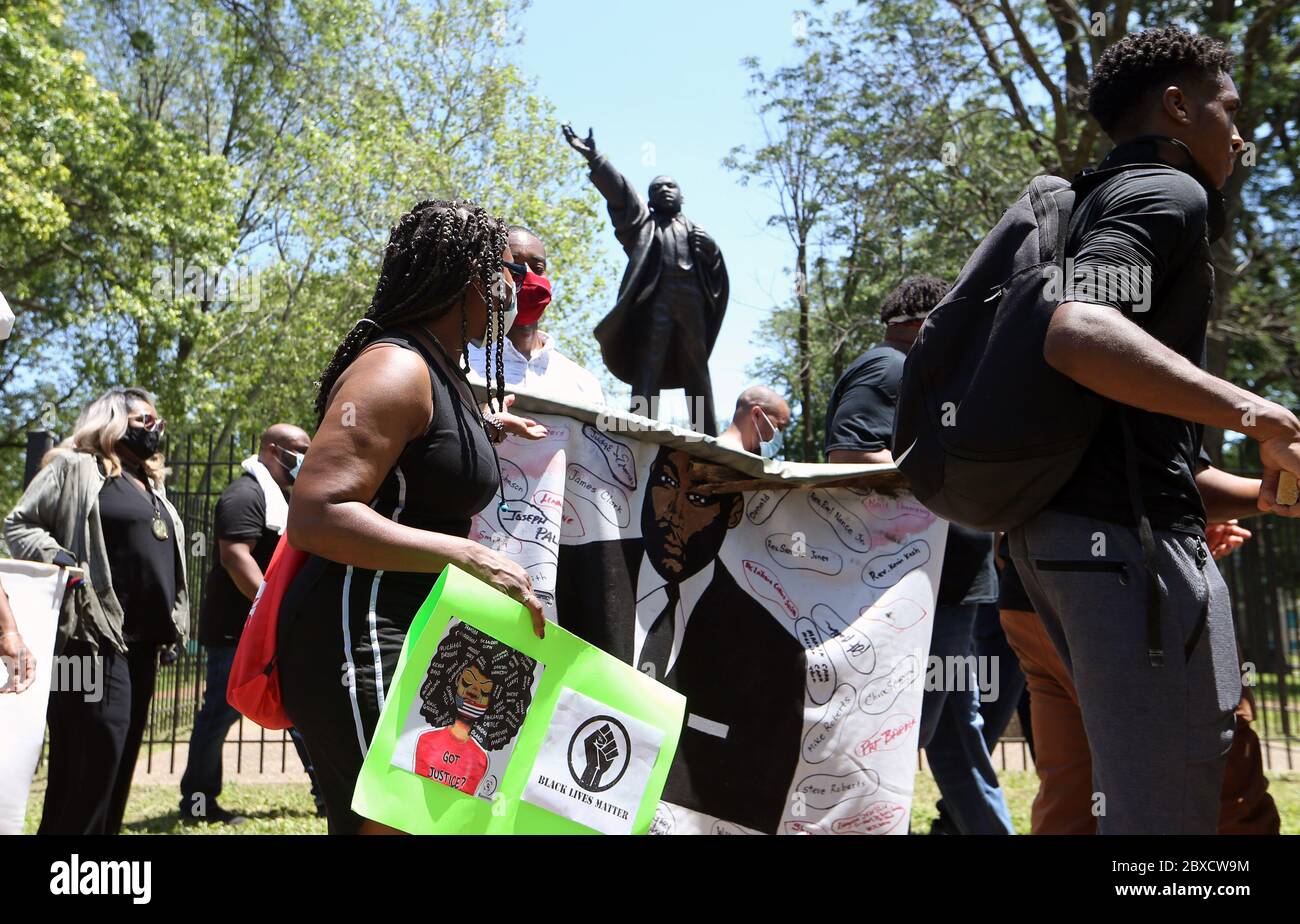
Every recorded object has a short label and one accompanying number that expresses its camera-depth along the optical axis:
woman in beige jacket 4.69
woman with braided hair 2.30
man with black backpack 2.29
